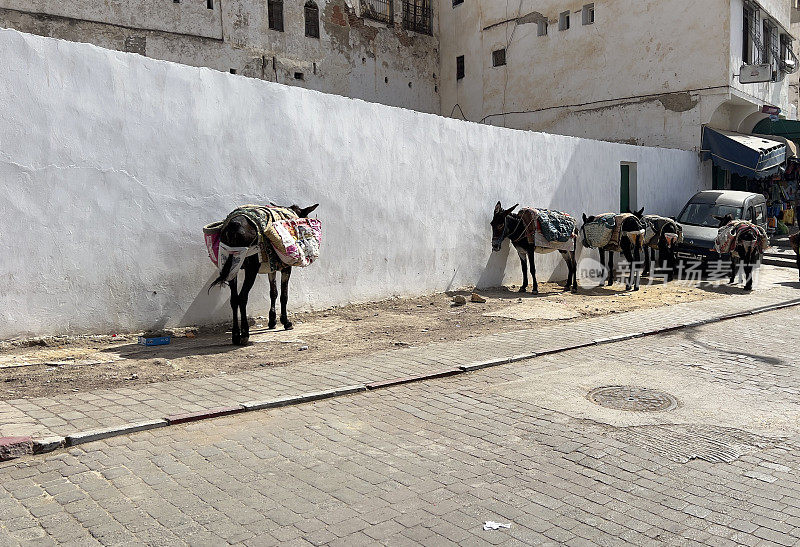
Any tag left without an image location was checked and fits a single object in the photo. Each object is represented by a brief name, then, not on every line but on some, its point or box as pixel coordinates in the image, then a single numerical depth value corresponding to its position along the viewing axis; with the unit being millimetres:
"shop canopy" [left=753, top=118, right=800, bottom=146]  26109
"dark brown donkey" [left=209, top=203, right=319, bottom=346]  8031
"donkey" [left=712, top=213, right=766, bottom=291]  14648
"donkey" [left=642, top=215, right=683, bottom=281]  16062
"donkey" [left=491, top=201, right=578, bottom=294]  13492
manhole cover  6230
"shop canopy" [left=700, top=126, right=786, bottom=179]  21797
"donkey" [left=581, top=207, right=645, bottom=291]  14469
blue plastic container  8031
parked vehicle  17281
